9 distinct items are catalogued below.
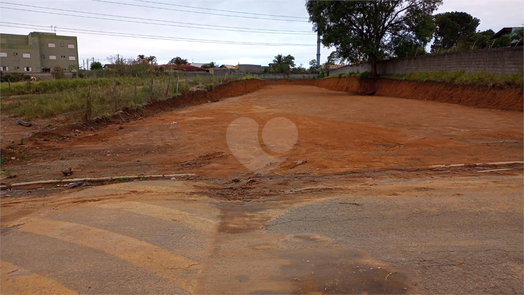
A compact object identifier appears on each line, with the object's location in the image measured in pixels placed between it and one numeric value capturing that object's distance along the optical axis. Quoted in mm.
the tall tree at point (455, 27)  54906
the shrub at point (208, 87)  32003
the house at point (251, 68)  96769
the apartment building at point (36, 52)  59356
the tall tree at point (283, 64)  88000
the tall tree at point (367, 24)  35250
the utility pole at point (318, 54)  76594
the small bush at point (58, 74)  38772
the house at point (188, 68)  73375
